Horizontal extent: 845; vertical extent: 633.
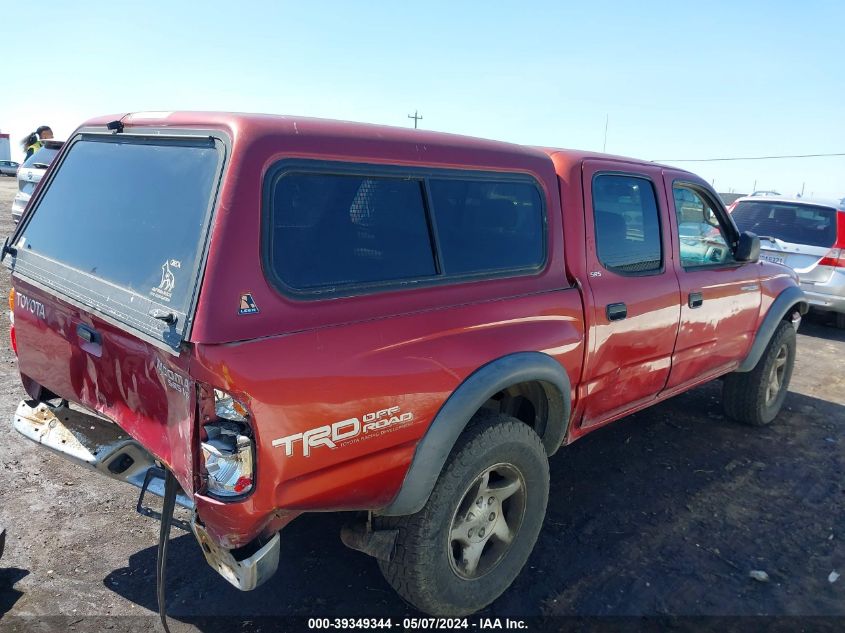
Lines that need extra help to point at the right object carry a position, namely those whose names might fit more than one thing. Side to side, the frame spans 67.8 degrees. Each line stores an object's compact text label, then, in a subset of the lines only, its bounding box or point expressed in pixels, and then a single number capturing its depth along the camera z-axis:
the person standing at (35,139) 9.35
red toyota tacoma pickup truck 1.95
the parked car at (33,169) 8.25
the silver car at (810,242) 7.74
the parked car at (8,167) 39.56
